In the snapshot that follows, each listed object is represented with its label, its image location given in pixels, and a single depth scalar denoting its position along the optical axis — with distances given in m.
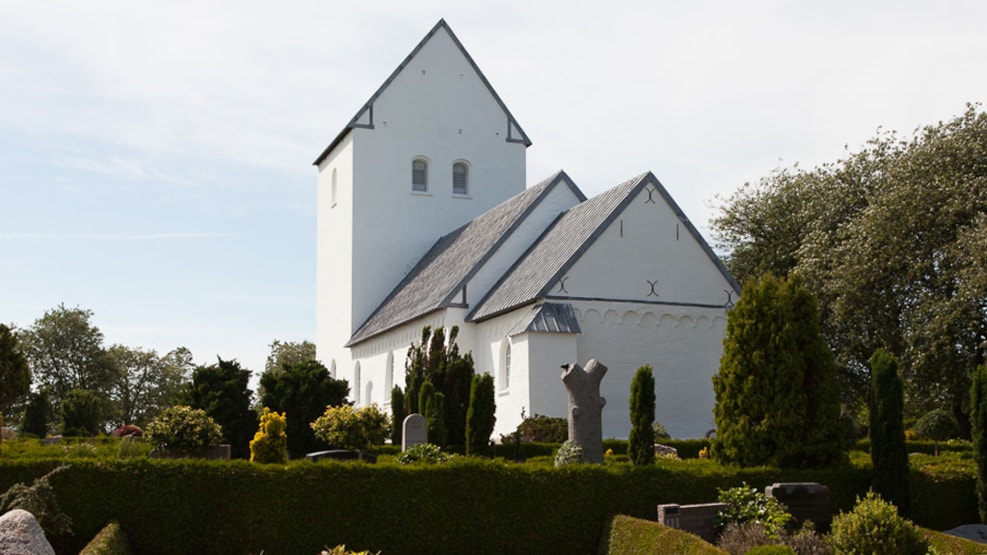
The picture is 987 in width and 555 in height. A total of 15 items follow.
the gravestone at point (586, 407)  15.77
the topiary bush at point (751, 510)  12.50
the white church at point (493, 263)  24.88
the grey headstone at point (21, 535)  9.25
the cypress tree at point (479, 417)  18.24
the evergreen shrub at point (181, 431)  17.03
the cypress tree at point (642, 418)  15.18
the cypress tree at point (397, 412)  23.30
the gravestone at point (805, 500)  13.31
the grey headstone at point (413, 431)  18.08
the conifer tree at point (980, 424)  14.22
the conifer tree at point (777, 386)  14.98
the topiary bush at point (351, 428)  20.02
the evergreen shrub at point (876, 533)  11.27
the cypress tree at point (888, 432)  14.16
